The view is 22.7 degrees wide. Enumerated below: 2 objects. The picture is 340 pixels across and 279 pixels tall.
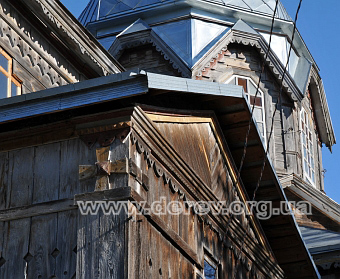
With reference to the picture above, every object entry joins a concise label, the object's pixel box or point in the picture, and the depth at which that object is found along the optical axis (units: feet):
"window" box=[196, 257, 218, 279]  33.71
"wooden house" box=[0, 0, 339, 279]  27.22
